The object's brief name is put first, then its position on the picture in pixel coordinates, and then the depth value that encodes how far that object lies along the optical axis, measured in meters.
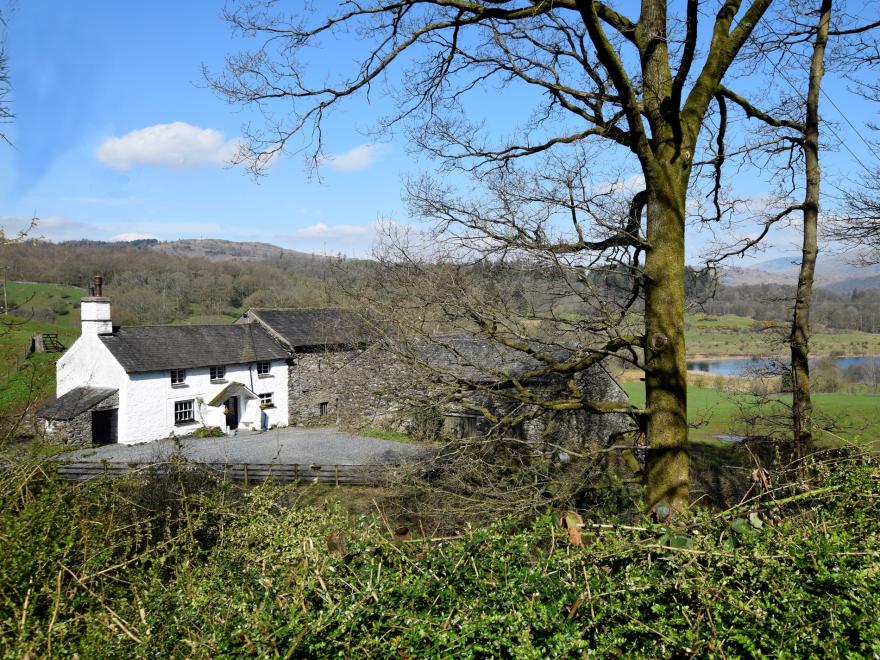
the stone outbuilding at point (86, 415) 25.03
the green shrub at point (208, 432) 28.16
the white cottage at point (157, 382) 26.50
